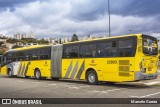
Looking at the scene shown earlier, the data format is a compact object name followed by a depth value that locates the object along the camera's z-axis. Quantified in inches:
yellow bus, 365.4
